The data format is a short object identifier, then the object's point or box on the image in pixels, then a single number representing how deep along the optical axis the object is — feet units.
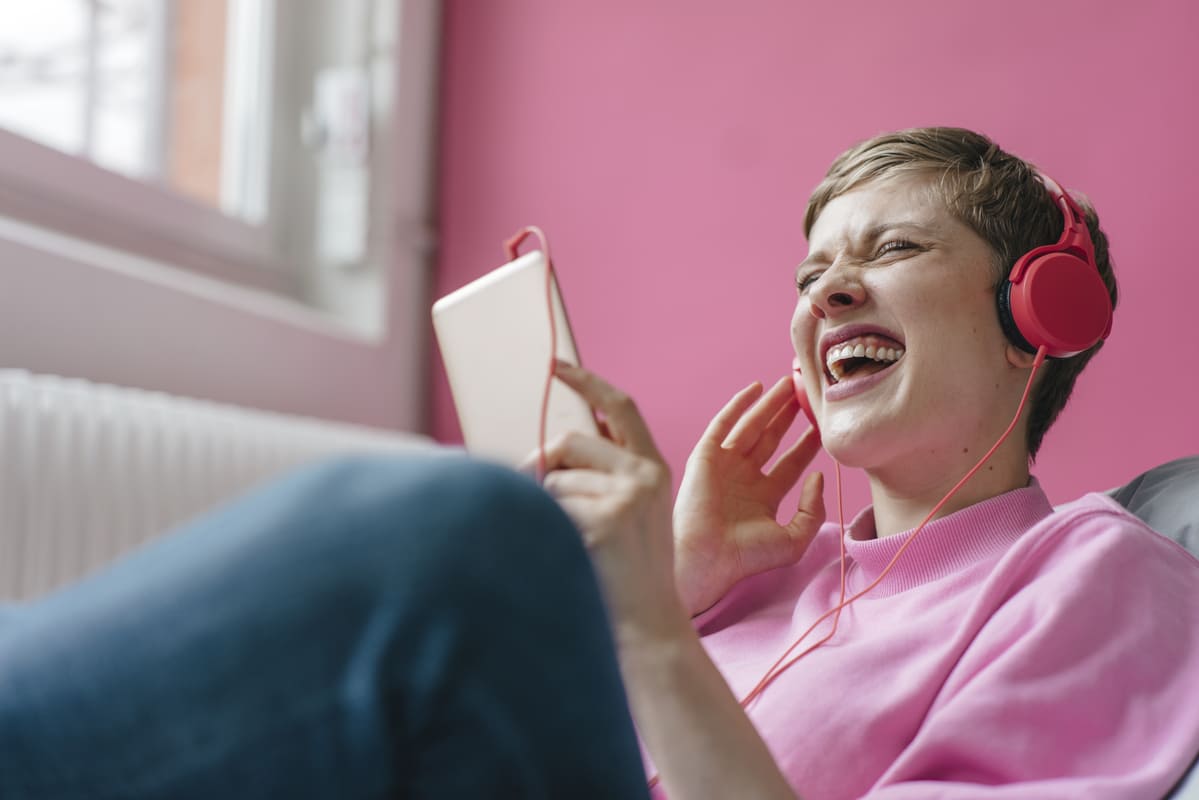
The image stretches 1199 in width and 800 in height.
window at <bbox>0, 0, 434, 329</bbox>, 6.19
